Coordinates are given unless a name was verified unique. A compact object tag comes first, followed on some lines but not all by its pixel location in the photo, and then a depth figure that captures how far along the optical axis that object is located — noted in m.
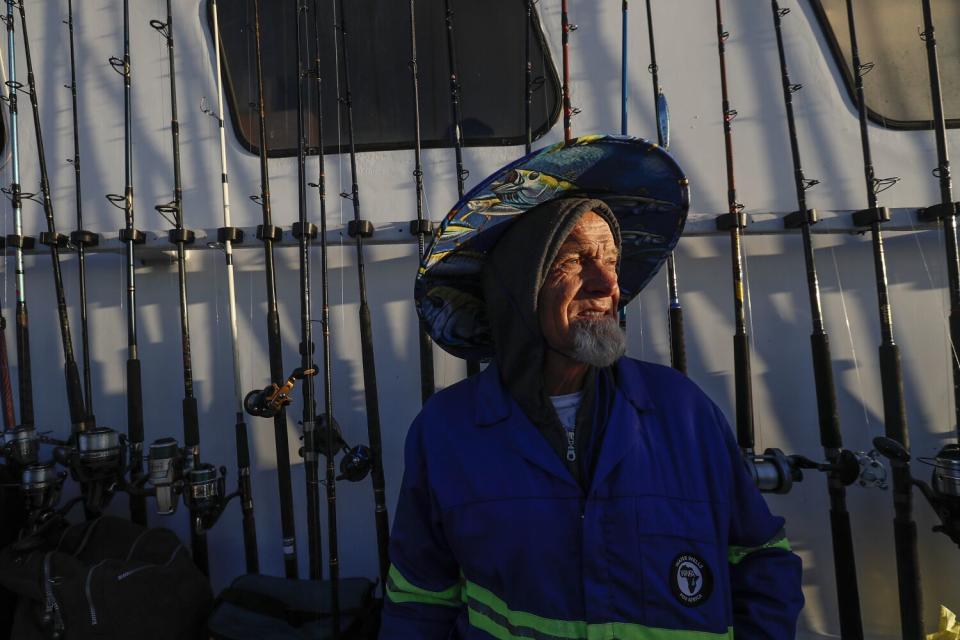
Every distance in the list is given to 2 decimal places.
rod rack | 2.42
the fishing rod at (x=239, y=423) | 2.49
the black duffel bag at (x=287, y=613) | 1.93
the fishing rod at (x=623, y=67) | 2.40
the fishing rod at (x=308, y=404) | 2.12
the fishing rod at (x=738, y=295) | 2.29
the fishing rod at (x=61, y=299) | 2.58
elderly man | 1.05
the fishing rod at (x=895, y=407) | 2.07
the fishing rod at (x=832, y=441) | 2.11
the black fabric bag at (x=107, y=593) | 1.95
